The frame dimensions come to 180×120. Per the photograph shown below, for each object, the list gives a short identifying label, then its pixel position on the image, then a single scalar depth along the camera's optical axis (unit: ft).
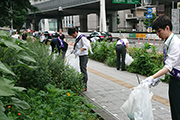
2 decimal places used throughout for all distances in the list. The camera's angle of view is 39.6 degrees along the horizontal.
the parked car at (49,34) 136.09
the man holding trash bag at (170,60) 9.77
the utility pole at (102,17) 114.93
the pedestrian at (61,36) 36.70
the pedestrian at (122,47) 33.45
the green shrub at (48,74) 17.57
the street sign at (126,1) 107.47
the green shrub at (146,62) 29.86
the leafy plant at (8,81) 5.20
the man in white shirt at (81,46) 21.89
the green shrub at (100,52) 43.83
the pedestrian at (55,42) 34.22
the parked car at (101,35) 106.42
